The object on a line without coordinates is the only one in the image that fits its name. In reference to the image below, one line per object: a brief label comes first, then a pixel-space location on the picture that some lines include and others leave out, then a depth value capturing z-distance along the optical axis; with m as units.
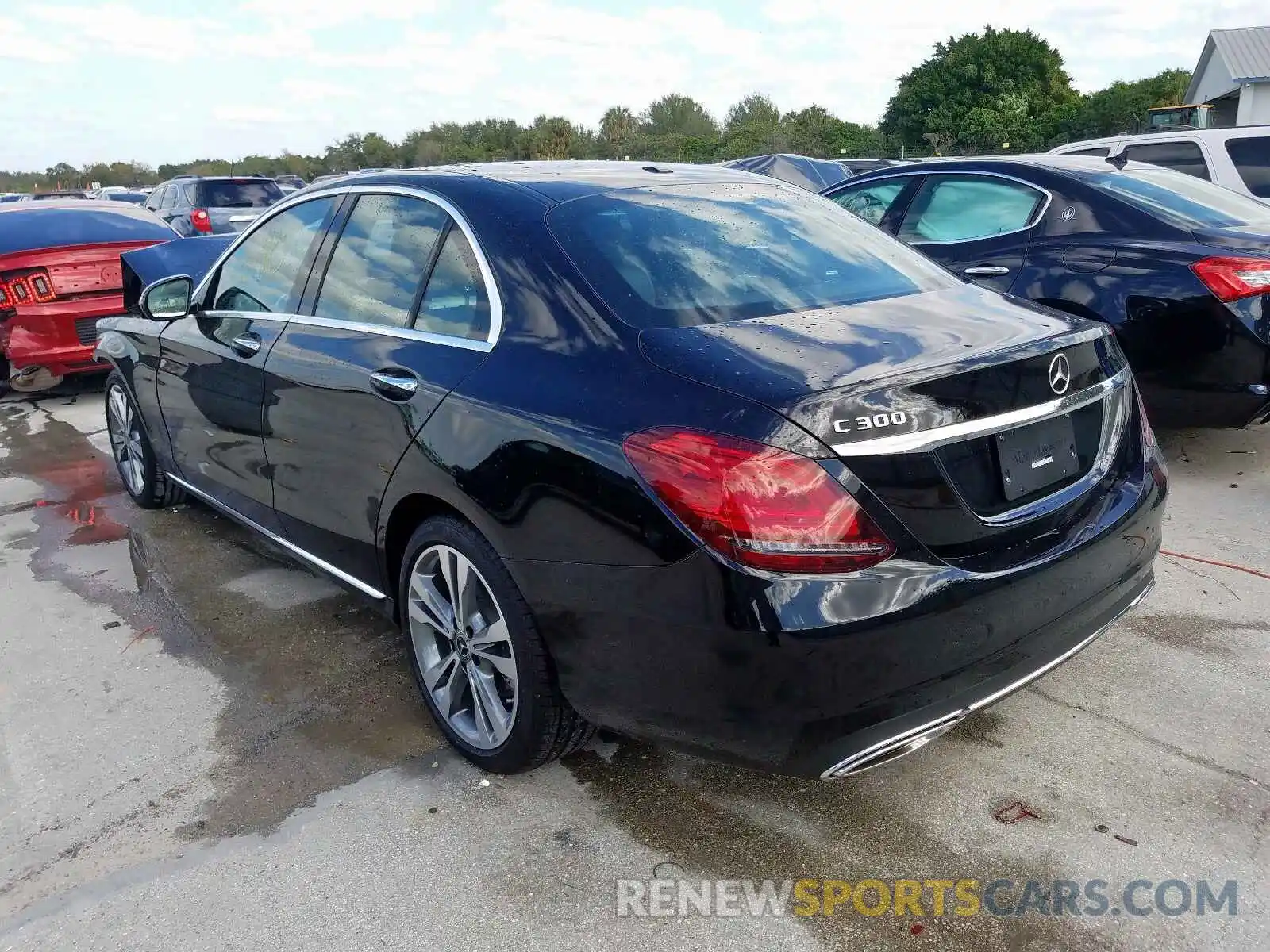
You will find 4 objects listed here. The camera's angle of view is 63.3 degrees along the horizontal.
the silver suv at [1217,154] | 8.77
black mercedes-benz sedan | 2.10
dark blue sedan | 4.66
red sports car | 7.72
